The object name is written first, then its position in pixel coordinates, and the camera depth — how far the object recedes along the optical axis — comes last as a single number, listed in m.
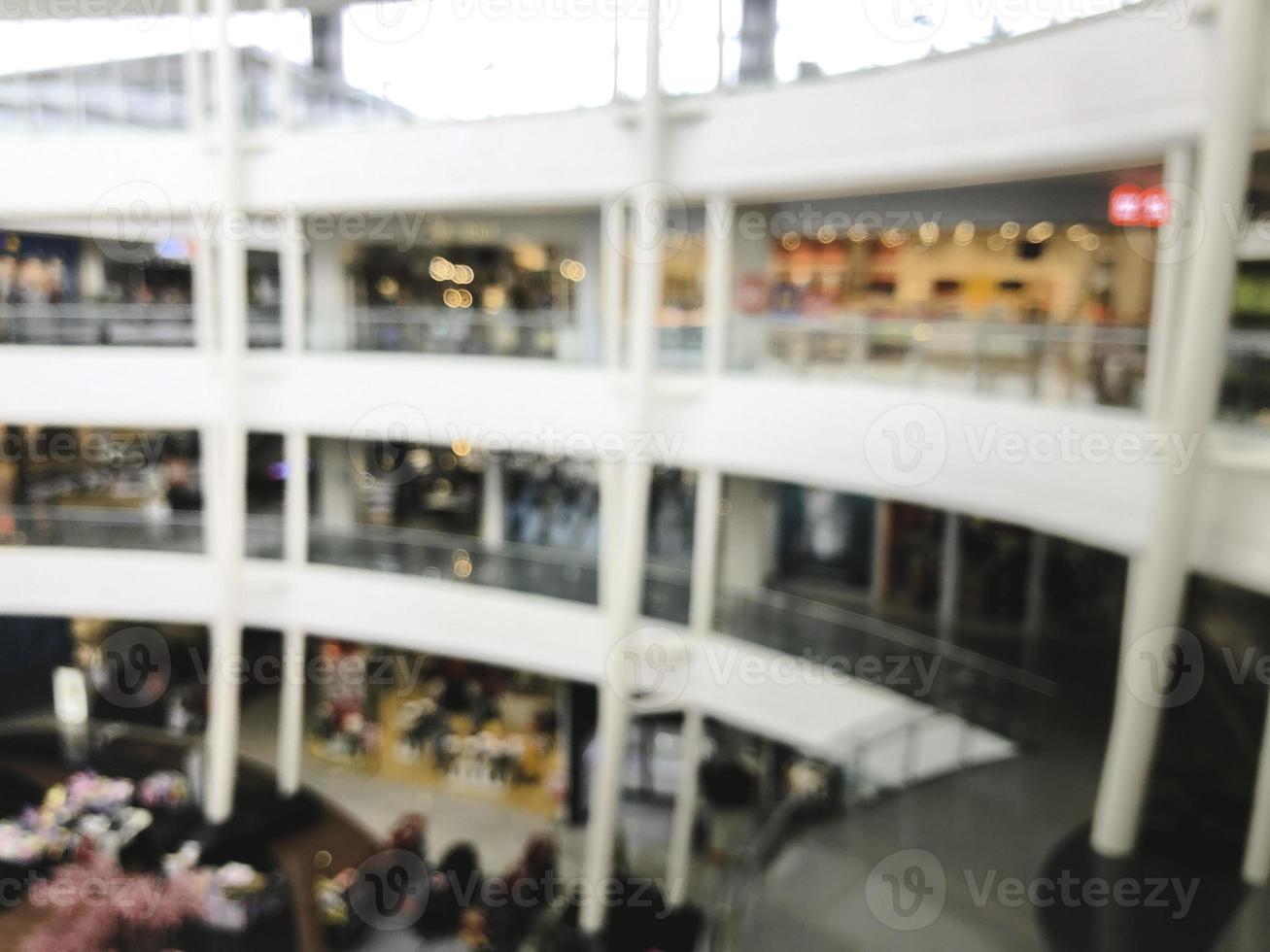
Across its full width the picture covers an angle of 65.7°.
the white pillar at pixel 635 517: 8.77
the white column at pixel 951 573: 11.10
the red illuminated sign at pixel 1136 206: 10.08
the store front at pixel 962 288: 7.18
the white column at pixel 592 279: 12.12
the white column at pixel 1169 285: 5.99
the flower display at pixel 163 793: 11.84
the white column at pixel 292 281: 10.70
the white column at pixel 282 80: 10.20
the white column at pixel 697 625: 9.66
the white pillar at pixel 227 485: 10.16
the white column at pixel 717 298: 9.30
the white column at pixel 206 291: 11.29
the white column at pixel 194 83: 10.05
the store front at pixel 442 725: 12.72
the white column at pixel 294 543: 11.17
